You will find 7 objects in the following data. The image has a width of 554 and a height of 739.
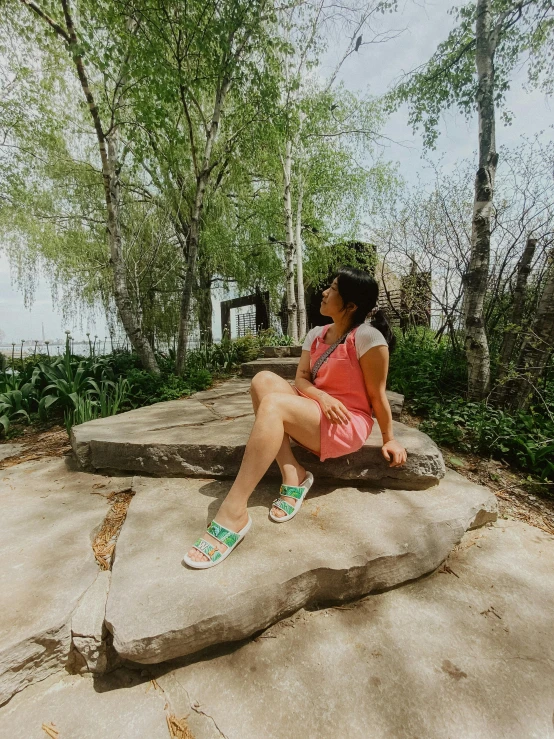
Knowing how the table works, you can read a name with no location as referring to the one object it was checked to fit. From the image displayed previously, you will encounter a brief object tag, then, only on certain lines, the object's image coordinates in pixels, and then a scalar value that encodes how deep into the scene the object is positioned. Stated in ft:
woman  4.77
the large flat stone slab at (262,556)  3.54
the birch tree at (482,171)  10.56
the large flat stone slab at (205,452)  6.08
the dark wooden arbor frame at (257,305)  38.55
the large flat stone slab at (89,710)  2.99
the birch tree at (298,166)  23.89
